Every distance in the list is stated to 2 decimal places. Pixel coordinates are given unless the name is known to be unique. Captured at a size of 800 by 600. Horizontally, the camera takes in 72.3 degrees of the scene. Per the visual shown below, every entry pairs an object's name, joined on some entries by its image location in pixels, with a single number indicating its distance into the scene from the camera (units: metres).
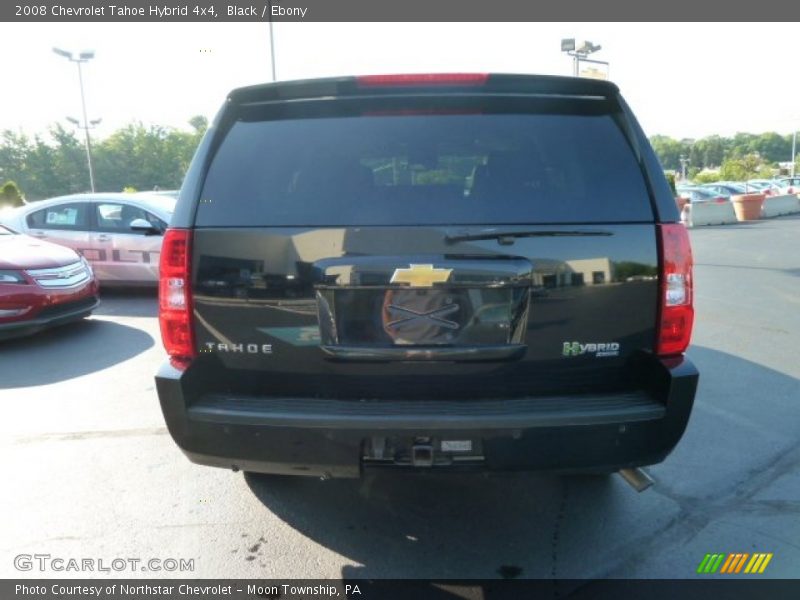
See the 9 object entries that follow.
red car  6.19
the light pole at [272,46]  16.94
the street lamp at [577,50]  14.62
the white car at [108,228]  8.57
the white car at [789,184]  36.72
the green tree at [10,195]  24.95
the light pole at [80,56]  32.49
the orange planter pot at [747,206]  24.58
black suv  2.20
